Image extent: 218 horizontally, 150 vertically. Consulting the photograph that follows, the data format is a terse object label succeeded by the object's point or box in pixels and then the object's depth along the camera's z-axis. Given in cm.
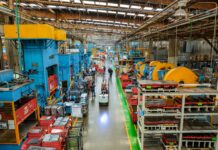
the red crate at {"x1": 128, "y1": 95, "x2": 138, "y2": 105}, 981
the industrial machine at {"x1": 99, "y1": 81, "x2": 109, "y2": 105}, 1190
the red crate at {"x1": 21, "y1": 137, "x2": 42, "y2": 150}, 565
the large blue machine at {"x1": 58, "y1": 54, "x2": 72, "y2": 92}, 1236
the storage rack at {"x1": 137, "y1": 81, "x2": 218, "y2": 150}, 566
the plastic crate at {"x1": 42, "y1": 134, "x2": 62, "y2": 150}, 548
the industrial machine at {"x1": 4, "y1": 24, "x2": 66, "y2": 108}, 741
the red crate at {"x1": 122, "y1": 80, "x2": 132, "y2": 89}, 1663
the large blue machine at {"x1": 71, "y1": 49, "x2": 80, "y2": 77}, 1506
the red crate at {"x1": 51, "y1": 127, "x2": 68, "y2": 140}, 610
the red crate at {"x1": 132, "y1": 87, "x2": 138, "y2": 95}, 1178
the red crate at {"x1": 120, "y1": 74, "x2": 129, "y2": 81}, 1707
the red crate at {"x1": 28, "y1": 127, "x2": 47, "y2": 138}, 642
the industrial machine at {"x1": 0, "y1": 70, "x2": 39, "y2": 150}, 523
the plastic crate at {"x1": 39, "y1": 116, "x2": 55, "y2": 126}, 729
